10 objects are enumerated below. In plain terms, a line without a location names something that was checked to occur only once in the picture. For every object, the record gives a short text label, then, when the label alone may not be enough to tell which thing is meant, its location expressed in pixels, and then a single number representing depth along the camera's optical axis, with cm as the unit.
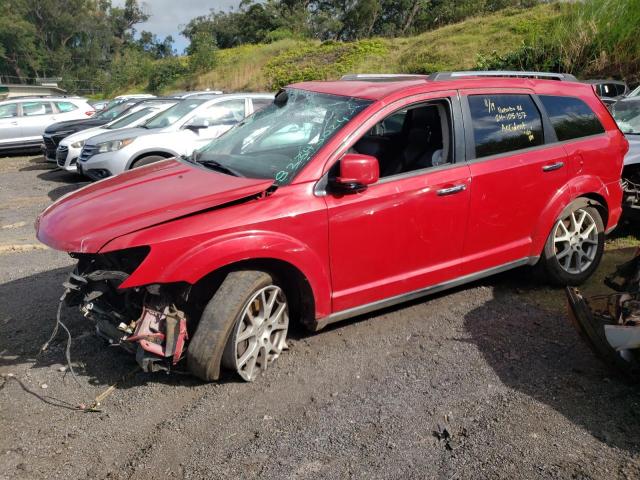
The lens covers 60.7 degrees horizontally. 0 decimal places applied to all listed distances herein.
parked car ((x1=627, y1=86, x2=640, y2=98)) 794
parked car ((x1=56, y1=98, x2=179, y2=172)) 1095
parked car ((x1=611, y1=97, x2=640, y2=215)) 604
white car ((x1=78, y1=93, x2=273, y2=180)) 910
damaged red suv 316
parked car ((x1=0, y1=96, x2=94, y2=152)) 1534
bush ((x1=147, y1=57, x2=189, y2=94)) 4053
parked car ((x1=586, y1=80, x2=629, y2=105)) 1034
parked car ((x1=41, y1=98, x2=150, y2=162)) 1295
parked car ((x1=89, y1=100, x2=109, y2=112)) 2438
